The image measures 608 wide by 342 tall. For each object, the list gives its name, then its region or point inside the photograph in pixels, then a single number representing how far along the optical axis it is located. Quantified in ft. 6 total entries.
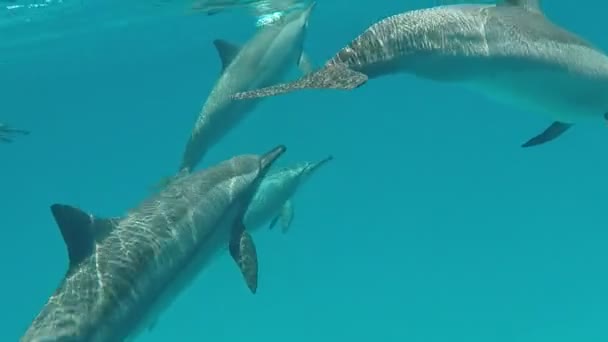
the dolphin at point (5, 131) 31.36
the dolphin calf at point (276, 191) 35.04
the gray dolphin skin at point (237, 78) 32.58
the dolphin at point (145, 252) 18.61
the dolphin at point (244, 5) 81.76
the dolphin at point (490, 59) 18.90
